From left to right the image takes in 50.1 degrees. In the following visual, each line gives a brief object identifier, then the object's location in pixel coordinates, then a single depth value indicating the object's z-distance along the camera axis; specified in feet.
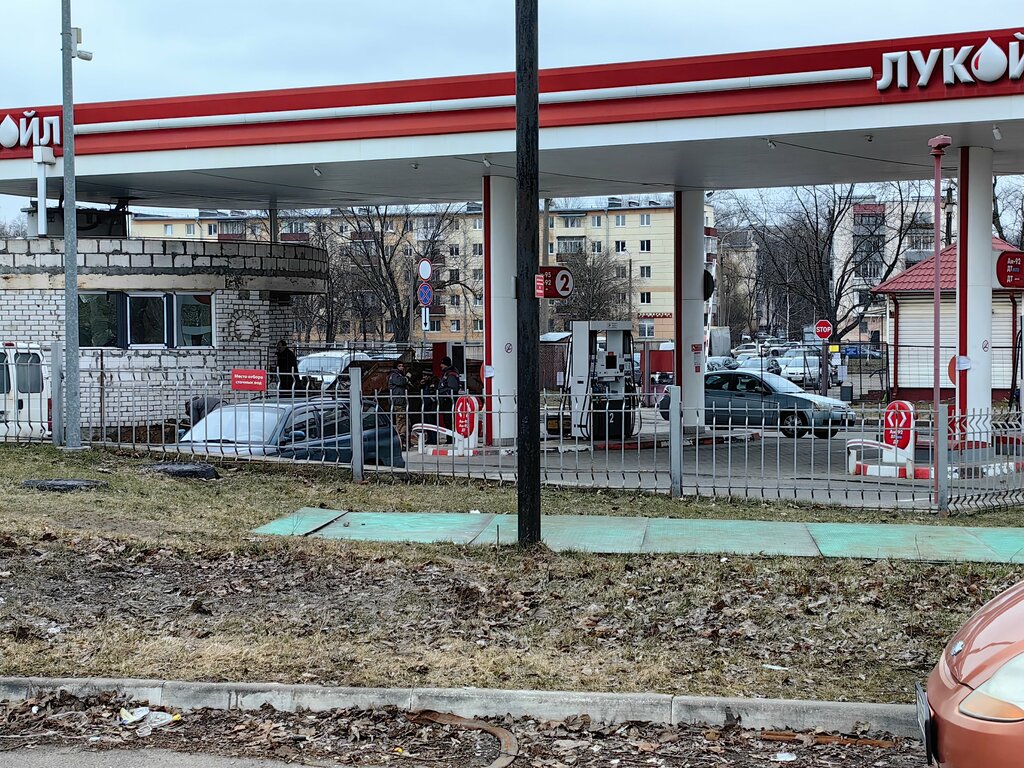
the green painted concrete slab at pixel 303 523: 36.63
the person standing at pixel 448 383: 76.02
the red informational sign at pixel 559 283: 66.03
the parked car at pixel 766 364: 142.92
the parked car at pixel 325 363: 117.66
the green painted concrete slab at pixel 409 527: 35.68
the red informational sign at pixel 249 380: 50.34
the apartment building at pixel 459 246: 199.82
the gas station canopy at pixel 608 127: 51.90
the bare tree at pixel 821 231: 143.74
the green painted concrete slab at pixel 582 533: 33.96
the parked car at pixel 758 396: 84.02
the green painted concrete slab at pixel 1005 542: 32.28
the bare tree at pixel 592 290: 204.54
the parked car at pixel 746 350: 212.52
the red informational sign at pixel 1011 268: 60.59
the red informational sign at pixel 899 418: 47.37
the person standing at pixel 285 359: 79.87
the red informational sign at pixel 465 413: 48.56
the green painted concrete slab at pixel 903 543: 32.42
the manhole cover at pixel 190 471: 47.50
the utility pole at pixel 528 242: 30.71
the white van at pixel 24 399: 57.31
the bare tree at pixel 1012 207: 151.64
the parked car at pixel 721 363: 161.03
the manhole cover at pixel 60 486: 41.50
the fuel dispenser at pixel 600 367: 71.00
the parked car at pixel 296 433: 50.19
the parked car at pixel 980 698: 12.91
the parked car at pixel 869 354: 145.67
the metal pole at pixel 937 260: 48.69
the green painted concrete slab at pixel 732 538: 33.27
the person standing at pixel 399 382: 79.05
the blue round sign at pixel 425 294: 82.02
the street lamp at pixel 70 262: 52.90
